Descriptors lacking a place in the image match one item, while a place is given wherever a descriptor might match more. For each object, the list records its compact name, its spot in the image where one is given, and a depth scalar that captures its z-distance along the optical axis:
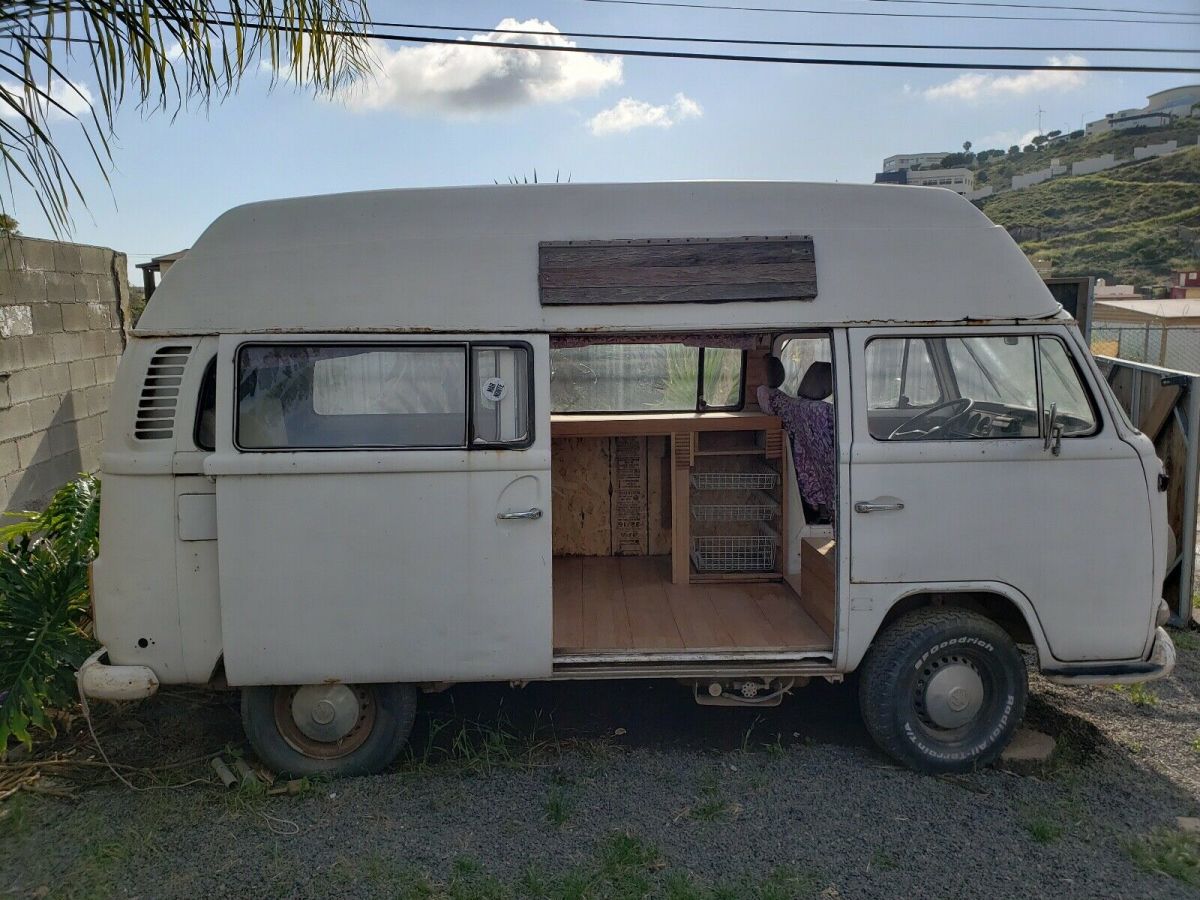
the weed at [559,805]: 4.07
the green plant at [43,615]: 4.58
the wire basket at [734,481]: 6.05
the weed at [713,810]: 4.09
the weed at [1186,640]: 6.02
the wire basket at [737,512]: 6.08
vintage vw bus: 4.16
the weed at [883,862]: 3.71
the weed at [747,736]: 4.73
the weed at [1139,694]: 5.29
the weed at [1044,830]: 3.88
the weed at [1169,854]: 3.66
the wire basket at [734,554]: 6.00
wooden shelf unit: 5.79
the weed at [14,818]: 4.07
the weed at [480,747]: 4.55
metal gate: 5.97
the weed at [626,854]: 3.73
